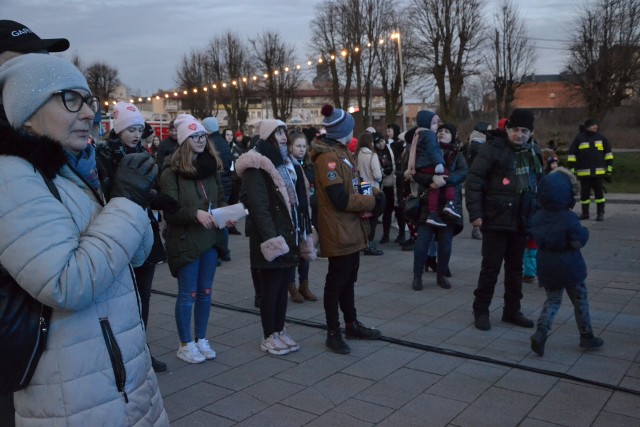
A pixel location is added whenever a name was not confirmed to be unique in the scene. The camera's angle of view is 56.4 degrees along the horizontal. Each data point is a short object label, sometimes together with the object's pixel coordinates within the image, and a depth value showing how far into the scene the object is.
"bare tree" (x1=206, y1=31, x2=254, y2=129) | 59.25
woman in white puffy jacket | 1.73
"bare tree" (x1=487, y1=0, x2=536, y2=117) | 41.75
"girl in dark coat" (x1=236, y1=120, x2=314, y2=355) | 4.86
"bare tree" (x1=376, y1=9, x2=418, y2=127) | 42.00
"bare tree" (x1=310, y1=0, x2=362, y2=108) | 45.94
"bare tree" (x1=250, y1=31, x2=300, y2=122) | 56.06
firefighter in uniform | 12.89
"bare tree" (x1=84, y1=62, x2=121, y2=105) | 66.86
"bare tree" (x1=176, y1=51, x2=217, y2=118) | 62.86
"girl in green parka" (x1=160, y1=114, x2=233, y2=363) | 4.80
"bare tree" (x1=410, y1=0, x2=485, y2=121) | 39.03
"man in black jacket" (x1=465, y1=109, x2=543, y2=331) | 5.63
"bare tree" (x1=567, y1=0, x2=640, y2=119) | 26.64
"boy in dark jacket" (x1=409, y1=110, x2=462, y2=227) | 7.48
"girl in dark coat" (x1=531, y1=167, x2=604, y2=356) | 4.89
